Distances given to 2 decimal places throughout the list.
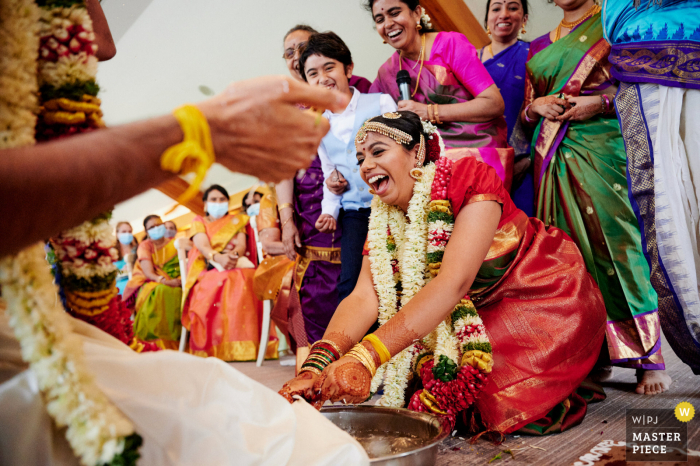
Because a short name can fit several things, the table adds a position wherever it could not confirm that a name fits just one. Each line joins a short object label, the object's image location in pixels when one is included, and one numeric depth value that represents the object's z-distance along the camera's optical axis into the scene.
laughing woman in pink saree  2.58
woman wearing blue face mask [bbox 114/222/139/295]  7.38
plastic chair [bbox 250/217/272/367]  4.32
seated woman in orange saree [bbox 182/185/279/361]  4.68
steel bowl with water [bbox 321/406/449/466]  1.38
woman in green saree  2.37
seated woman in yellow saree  5.24
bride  1.70
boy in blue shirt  2.72
